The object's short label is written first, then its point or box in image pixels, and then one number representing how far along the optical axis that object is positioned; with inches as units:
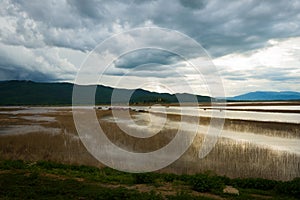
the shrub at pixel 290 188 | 382.0
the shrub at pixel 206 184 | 400.2
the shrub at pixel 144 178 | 446.3
